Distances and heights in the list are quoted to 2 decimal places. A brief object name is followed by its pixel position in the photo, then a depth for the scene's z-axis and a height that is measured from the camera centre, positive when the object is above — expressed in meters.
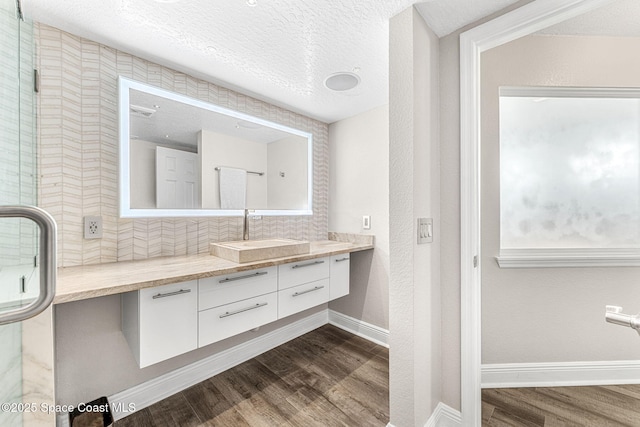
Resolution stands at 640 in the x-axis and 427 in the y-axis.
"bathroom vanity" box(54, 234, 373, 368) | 1.20 -0.44
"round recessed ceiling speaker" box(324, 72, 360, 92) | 1.82 +0.94
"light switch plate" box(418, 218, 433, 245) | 1.25 -0.09
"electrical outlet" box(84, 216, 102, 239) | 1.43 -0.07
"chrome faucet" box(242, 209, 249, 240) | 2.10 -0.11
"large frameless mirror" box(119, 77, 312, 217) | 1.60 +0.40
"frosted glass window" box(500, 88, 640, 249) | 1.69 +0.27
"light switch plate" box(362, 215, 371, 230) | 2.40 -0.08
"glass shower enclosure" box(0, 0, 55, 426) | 0.80 -0.15
